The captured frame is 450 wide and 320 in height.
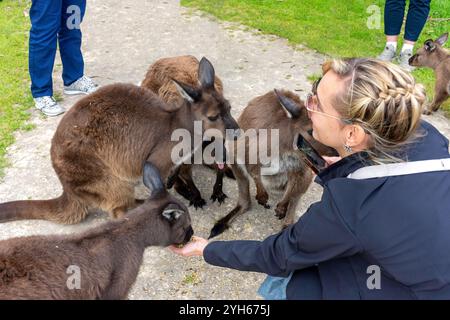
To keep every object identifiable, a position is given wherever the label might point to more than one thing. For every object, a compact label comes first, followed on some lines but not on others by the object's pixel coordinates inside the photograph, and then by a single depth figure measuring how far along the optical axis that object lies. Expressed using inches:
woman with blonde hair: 62.0
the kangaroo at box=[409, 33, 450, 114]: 180.9
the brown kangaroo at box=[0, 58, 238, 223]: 112.8
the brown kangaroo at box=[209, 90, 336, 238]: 106.3
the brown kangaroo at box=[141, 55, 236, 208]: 129.7
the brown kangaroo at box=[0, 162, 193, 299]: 75.9
